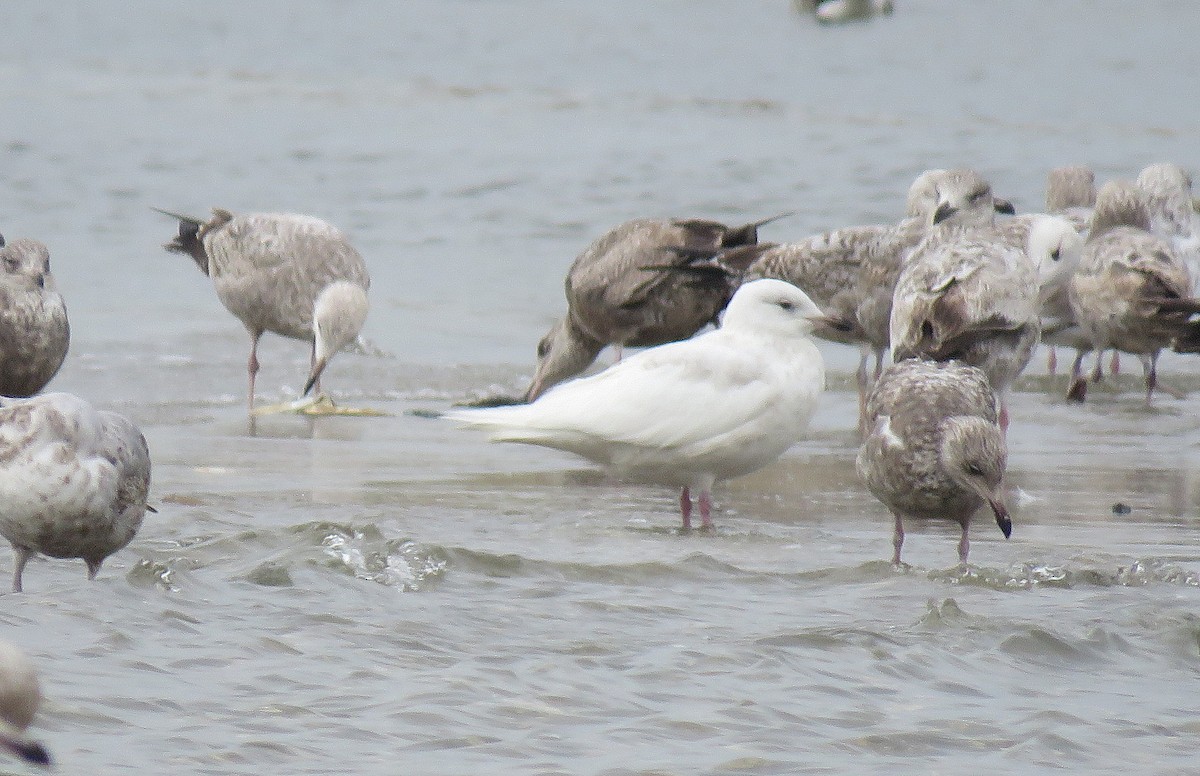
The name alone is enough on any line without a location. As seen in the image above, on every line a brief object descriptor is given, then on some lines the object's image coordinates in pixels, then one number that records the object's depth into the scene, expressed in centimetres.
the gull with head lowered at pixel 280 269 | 2130
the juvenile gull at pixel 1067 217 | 2061
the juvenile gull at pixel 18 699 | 653
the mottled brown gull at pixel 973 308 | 1578
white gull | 1387
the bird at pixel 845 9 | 5716
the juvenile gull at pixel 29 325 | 1619
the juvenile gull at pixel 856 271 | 1912
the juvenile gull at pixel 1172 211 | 2175
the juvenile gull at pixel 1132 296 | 1931
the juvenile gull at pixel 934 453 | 1231
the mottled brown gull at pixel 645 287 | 1961
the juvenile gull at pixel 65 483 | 1105
